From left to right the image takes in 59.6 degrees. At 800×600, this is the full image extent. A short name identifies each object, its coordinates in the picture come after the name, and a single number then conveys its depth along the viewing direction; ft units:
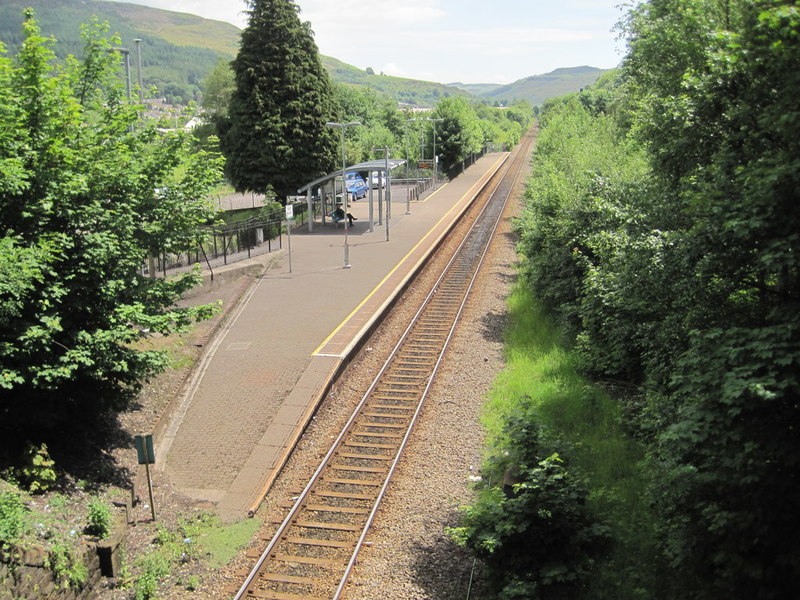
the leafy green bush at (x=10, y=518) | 26.37
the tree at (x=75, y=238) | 33.94
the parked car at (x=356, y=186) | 163.32
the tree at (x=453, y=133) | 217.15
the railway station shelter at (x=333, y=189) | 114.32
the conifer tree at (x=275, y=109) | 127.85
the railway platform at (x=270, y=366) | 42.14
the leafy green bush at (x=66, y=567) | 28.17
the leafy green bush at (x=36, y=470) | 34.50
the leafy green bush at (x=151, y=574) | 30.14
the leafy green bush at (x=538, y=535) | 29.14
